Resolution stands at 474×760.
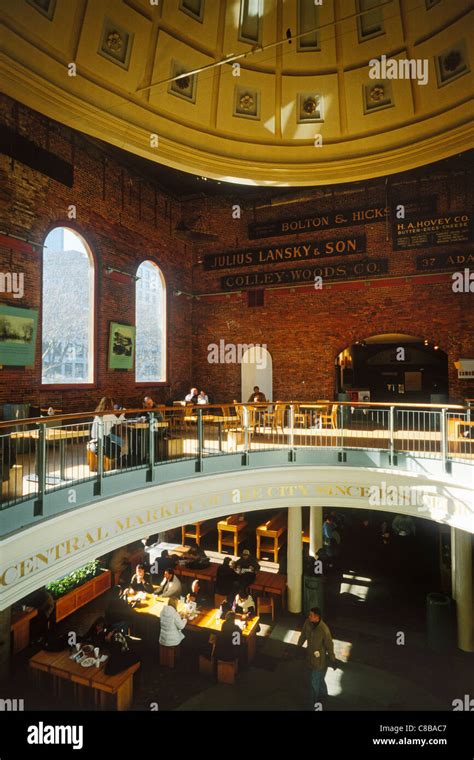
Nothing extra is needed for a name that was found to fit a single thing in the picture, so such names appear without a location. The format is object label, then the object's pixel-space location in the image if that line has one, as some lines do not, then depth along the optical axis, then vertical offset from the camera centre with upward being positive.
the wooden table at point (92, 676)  6.89 -4.61
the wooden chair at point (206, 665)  8.02 -5.04
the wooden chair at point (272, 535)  12.57 -4.18
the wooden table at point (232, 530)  12.85 -4.10
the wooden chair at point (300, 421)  10.96 -0.75
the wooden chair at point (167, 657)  8.25 -5.02
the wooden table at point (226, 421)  7.70 -0.60
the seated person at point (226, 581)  9.90 -4.35
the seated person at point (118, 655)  7.08 -4.38
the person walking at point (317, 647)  6.97 -4.07
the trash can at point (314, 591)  10.02 -4.59
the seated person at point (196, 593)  9.69 -4.69
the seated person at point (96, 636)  7.62 -4.32
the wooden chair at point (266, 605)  10.12 -4.95
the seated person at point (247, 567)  10.40 -4.34
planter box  9.74 -4.84
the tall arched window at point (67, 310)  10.14 +2.01
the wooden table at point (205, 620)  8.51 -4.61
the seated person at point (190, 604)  8.94 -4.37
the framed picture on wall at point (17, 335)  8.92 +1.19
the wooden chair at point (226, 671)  7.84 -5.03
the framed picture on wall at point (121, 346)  11.62 +1.27
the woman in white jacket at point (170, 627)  8.17 -4.42
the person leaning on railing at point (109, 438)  6.33 -0.69
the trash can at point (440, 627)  8.96 -4.83
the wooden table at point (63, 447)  5.63 -0.74
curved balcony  5.11 -1.41
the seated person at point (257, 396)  11.49 -0.11
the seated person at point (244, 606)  8.90 -4.40
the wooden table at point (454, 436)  7.64 -0.81
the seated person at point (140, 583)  9.67 -4.31
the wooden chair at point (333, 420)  8.98 -0.61
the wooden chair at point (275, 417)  9.12 -0.54
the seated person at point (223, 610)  8.88 -4.49
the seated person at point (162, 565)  11.21 -4.46
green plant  9.84 -4.44
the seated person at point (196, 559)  11.21 -4.41
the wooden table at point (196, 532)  13.54 -4.44
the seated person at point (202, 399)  11.63 -0.19
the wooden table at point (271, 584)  10.30 -4.59
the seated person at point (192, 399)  12.42 -0.21
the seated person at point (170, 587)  9.31 -4.18
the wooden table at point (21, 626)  8.84 -4.81
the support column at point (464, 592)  9.02 -4.16
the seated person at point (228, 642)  7.88 -4.60
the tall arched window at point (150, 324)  13.17 +2.12
